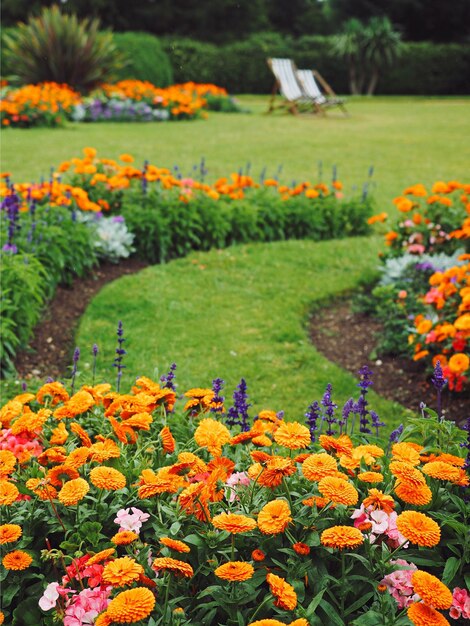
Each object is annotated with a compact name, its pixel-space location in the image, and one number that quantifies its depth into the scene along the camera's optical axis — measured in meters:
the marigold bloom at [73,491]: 1.56
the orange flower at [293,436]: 1.68
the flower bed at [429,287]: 3.54
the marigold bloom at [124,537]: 1.51
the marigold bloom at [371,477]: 1.67
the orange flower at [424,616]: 1.30
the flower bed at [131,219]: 4.30
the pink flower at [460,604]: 1.50
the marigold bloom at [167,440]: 1.92
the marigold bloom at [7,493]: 1.62
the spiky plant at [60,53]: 14.45
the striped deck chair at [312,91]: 15.98
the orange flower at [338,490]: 1.48
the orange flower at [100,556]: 1.50
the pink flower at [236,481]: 1.77
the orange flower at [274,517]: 1.46
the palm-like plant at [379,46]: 22.58
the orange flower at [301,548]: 1.53
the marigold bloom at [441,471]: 1.62
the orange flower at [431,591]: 1.29
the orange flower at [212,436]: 1.84
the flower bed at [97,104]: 12.47
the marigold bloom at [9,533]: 1.52
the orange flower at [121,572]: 1.35
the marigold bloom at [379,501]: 1.62
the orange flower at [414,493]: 1.56
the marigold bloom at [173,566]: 1.37
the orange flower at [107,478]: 1.58
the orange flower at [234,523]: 1.40
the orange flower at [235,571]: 1.33
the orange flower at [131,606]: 1.25
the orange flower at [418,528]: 1.39
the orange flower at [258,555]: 1.52
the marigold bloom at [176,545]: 1.44
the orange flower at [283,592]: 1.36
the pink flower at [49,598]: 1.50
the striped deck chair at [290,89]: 16.17
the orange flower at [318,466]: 1.57
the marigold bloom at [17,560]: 1.51
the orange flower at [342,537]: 1.38
